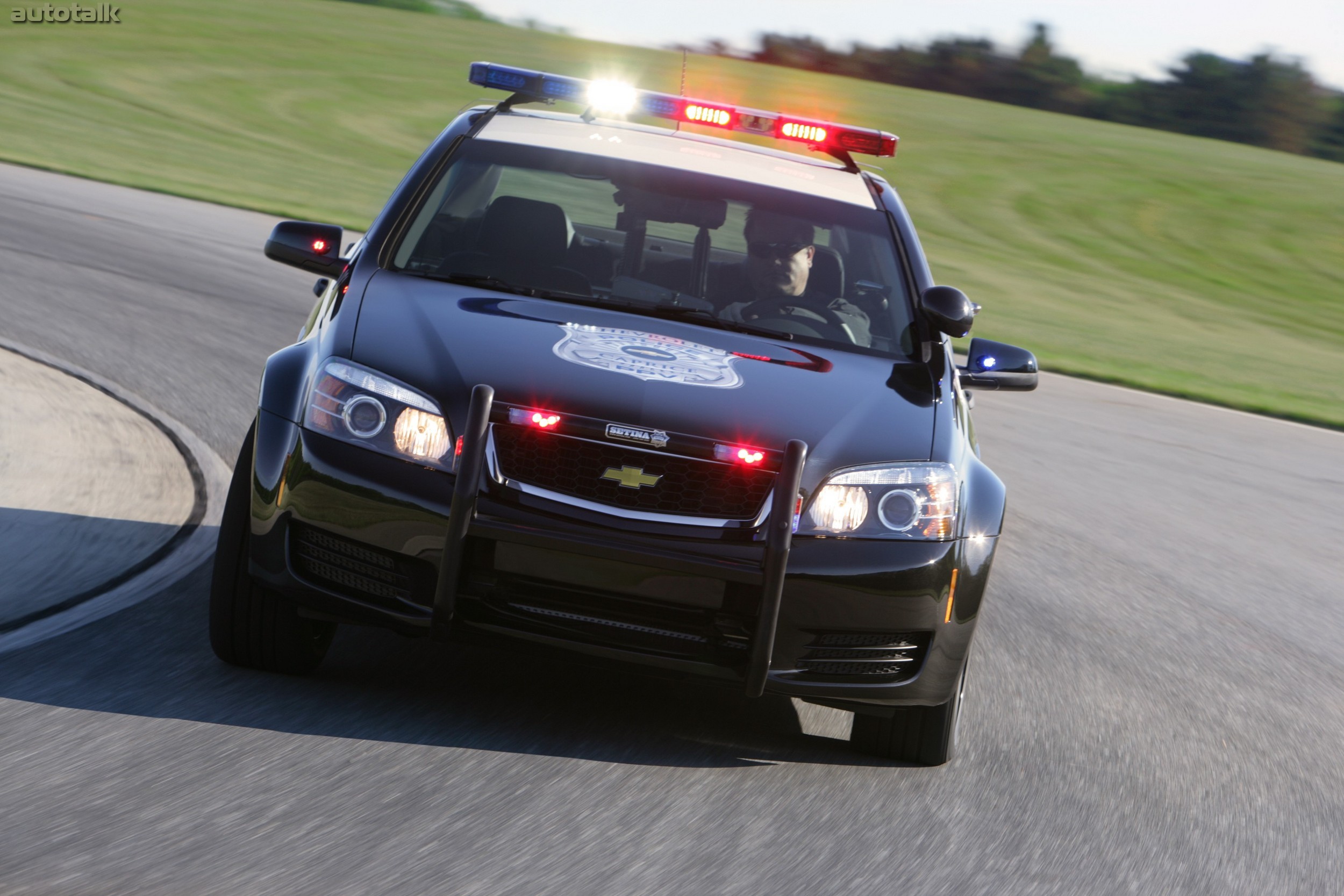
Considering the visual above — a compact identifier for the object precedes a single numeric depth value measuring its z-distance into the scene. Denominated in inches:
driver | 403.2
